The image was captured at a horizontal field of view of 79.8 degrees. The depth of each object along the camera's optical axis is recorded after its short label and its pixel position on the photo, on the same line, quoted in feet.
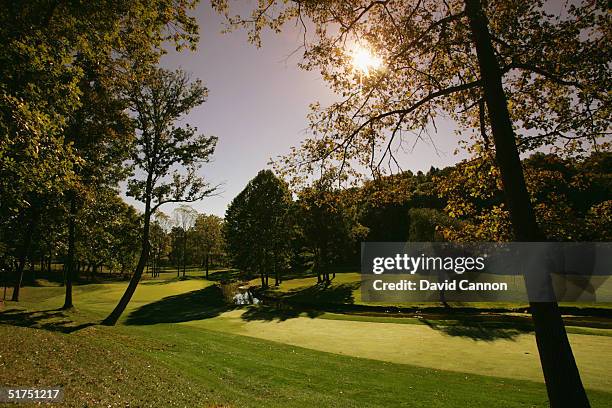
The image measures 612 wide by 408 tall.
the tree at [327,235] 163.94
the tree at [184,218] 293.23
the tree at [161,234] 255.29
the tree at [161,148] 72.95
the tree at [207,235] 265.34
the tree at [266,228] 172.24
